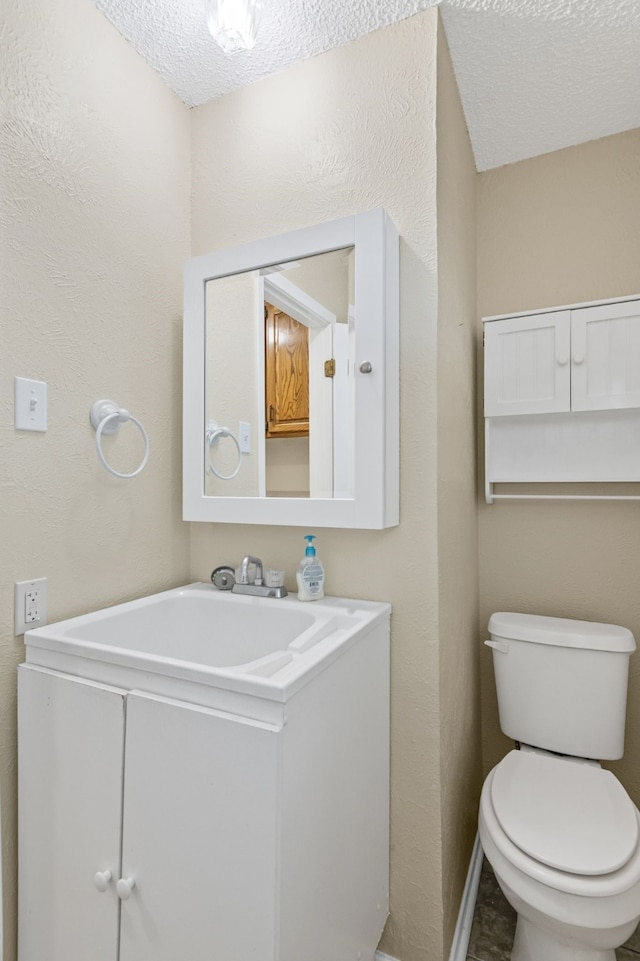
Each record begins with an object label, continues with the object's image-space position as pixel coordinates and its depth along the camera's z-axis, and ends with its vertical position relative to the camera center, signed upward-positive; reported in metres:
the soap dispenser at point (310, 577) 1.33 -0.23
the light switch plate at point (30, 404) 1.10 +0.19
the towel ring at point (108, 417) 1.25 +0.18
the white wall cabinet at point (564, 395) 1.59 +0.32
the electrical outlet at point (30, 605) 1.10 -0.26
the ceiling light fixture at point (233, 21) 1.16 +1.09
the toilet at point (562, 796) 1.04 -0.78
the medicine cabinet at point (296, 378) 1.26 +0.31
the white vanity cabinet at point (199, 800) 0.80 -0.57
